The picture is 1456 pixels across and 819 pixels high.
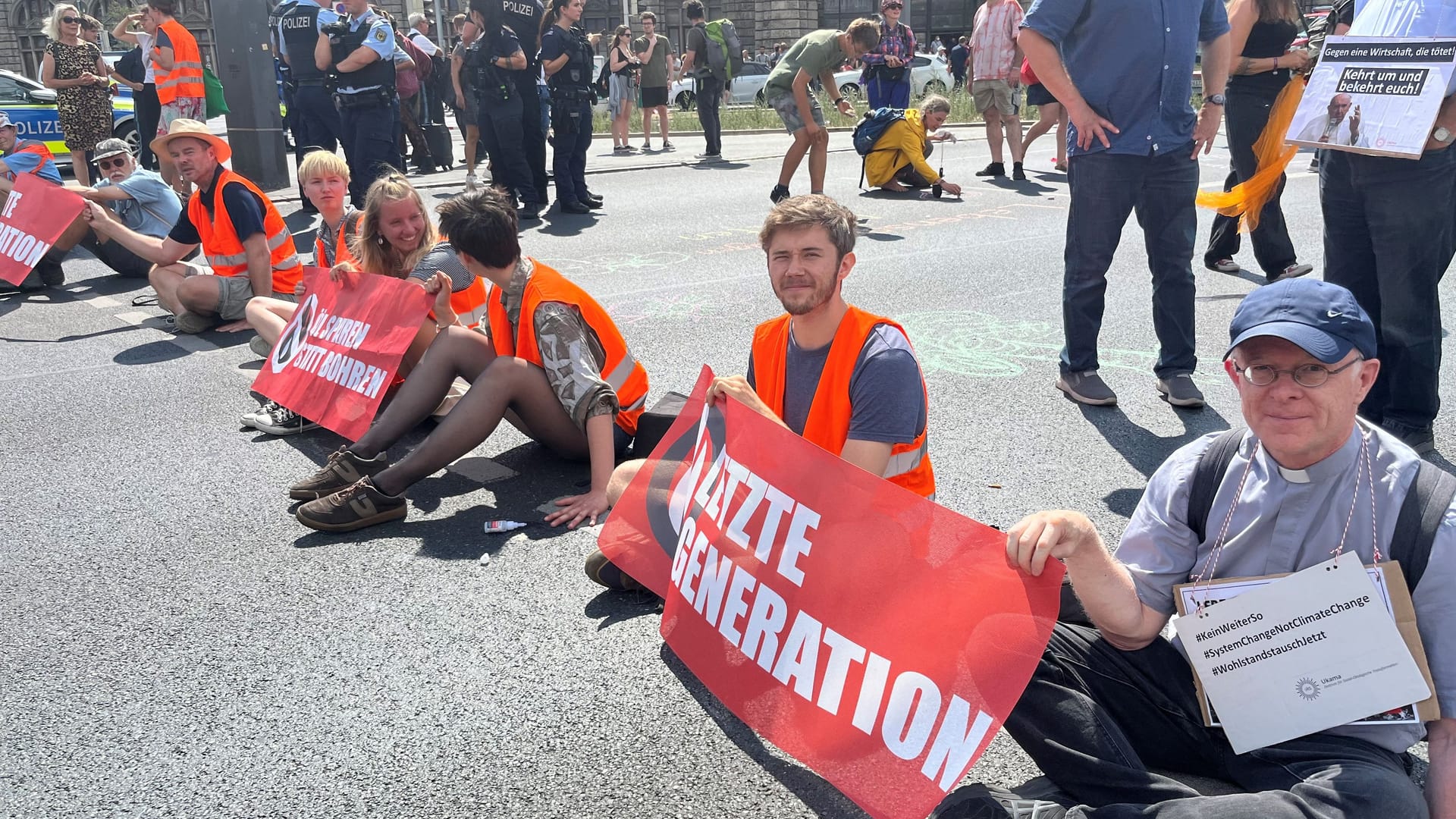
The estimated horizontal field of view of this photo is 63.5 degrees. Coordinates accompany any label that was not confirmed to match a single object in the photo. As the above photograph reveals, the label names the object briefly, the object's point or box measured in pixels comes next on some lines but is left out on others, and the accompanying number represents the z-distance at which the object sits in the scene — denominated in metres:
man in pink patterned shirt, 12.77
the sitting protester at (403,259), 4.90
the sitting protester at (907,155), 11.77
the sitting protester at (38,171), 8.10
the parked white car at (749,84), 31.33
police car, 14.48
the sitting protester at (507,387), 4.05
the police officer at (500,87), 10.19
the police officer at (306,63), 9.98
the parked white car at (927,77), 29.19
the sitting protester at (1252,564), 2.05
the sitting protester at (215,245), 6.34
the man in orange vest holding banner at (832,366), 2.99
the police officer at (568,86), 10.97
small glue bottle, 4.04
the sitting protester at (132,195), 7.86
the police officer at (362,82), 9.47
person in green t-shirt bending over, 10.66
